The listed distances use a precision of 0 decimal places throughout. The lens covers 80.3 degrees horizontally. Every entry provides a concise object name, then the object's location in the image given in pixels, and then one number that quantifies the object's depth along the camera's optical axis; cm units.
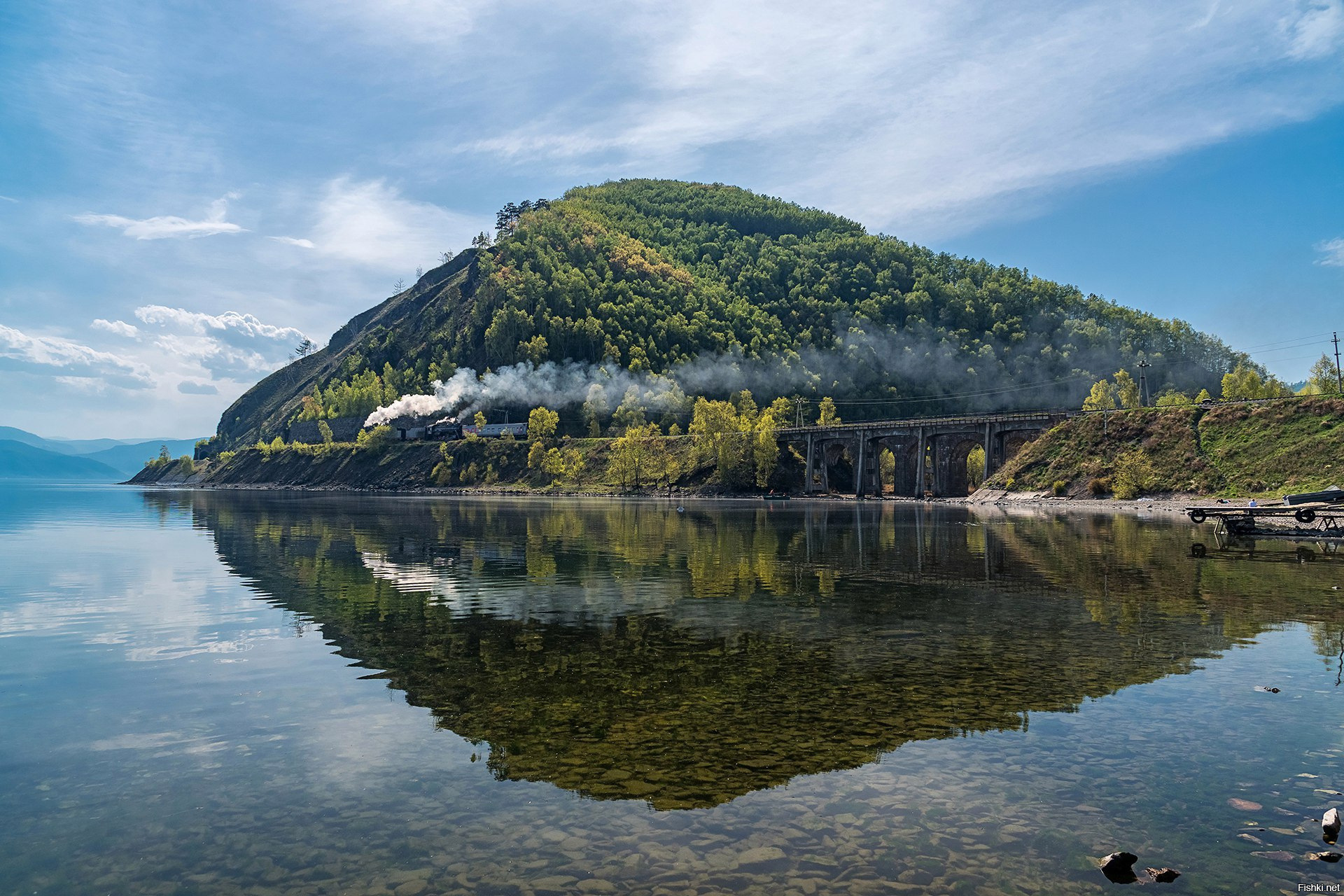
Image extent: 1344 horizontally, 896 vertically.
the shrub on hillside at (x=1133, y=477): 10944
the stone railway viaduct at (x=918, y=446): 14662
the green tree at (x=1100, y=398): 18825
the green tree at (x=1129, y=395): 18848
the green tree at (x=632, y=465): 19800
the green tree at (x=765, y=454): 17638
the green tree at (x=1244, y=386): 16100
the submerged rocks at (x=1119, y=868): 1087
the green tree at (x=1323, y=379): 15719
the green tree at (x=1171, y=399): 16738
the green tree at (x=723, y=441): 17988
